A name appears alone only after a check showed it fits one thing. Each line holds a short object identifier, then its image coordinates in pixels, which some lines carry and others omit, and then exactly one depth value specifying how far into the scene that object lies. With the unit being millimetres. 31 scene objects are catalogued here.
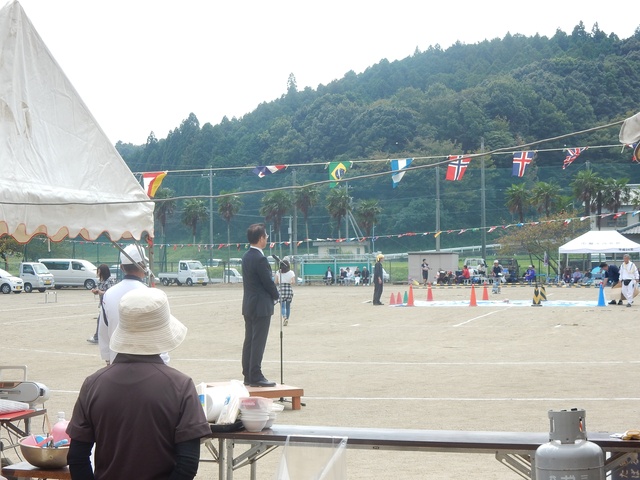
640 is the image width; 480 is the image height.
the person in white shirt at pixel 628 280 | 29516
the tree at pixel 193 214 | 75706
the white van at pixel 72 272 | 55062
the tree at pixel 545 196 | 70250
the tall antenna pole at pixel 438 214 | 67688
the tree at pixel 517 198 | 70562
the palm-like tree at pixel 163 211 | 69894
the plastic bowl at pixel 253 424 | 5254
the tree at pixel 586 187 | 67875
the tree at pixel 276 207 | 75812
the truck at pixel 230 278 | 65375
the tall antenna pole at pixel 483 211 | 66000
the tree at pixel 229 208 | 73412
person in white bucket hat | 3686
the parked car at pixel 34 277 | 51000
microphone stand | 10697
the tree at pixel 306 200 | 75812
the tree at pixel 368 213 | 75562
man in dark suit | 10000
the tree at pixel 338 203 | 74812
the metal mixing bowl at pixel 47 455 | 5027
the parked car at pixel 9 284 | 49062
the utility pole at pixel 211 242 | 69600
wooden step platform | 9797
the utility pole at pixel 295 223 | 71312
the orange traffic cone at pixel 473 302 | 31984
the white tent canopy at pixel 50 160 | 8664
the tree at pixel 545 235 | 63281
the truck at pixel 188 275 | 62000
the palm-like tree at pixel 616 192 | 67625
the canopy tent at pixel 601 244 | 41875
